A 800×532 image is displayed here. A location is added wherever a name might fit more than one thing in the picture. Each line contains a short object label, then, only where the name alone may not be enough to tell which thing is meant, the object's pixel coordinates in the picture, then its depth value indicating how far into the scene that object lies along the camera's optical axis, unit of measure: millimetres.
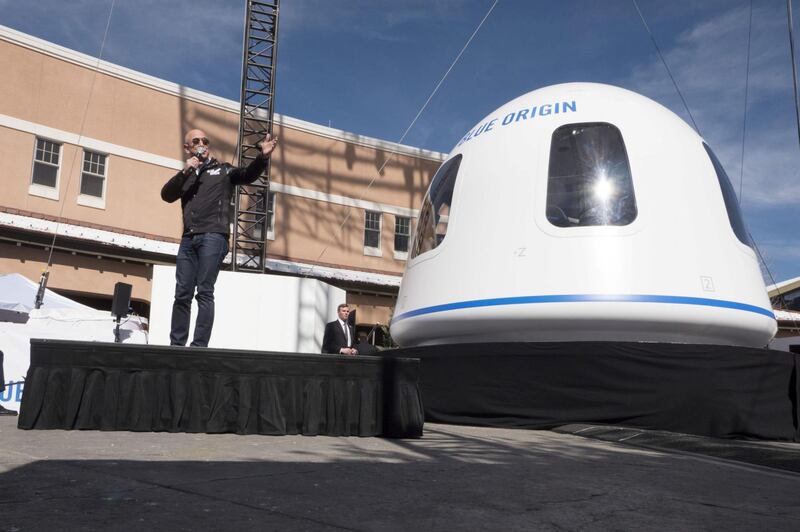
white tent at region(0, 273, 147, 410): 11227
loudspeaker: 10977
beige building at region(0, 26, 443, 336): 20000
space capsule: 7617
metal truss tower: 22969
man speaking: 5801
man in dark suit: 10172
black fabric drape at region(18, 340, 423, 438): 5047
